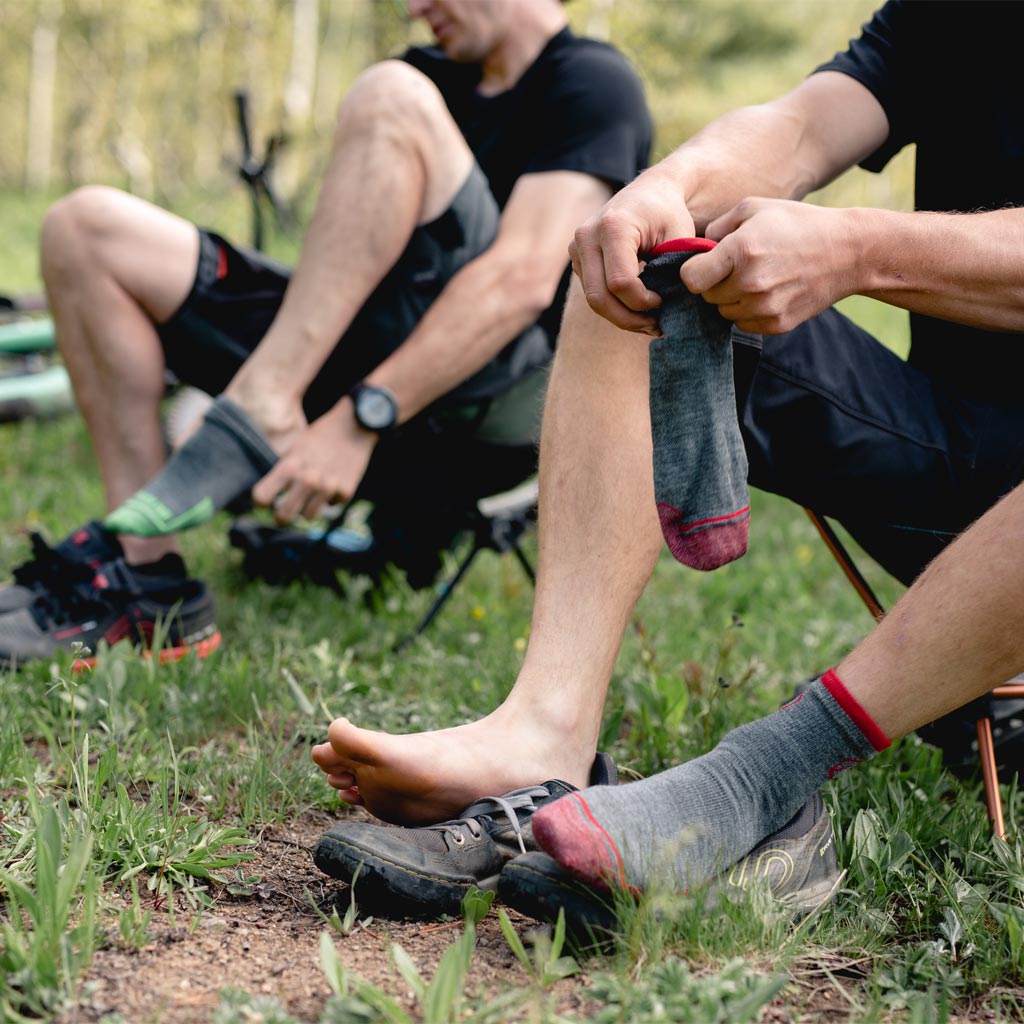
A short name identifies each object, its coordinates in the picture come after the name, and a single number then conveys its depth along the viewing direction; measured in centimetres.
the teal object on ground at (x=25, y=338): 518
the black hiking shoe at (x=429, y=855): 137
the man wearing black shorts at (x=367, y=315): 247
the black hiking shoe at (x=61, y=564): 244
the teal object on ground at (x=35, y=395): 505
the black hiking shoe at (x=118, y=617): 234
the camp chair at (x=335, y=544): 283
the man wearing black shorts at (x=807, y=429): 139
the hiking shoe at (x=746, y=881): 131
